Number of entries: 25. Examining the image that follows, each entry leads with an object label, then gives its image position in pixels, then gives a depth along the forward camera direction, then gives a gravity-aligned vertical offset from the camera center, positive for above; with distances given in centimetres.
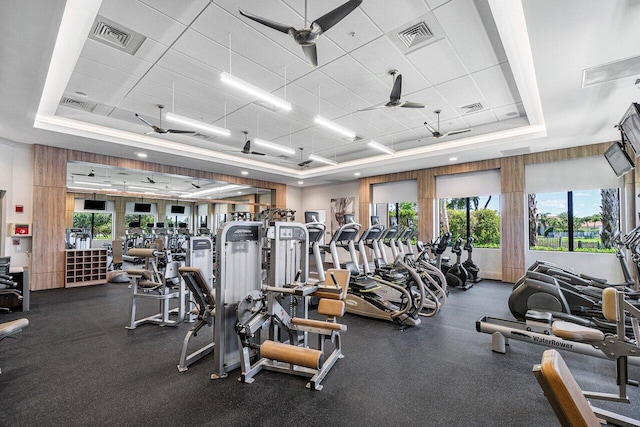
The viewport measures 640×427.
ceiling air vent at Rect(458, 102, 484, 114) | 533 +209
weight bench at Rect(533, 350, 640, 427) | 92 -57
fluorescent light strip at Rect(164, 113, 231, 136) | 468 +163
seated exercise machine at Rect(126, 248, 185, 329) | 416 -108
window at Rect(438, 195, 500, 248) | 819 +3
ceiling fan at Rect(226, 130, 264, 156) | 638 +160
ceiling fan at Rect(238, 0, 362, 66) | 253 +178
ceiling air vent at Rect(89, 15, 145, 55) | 327 +218
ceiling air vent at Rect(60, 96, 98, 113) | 503 +205
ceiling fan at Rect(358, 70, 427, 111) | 399 +174
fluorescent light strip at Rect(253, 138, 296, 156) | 617 +162
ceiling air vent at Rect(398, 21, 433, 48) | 339 +223
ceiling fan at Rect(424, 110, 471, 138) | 561 +167
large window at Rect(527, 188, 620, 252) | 657 -2
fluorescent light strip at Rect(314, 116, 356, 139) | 482 +163
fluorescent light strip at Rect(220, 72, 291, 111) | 353 +167
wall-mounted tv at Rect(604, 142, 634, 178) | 463 +99
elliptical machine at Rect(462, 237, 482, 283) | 743 -121
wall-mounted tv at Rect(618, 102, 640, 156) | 311 +110
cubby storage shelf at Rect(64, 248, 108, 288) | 699 -120
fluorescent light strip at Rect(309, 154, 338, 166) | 714 +151
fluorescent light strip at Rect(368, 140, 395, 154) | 628 +163
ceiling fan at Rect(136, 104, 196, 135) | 528 +163
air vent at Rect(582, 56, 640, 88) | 352 +187
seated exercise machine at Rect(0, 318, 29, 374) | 273 -105
